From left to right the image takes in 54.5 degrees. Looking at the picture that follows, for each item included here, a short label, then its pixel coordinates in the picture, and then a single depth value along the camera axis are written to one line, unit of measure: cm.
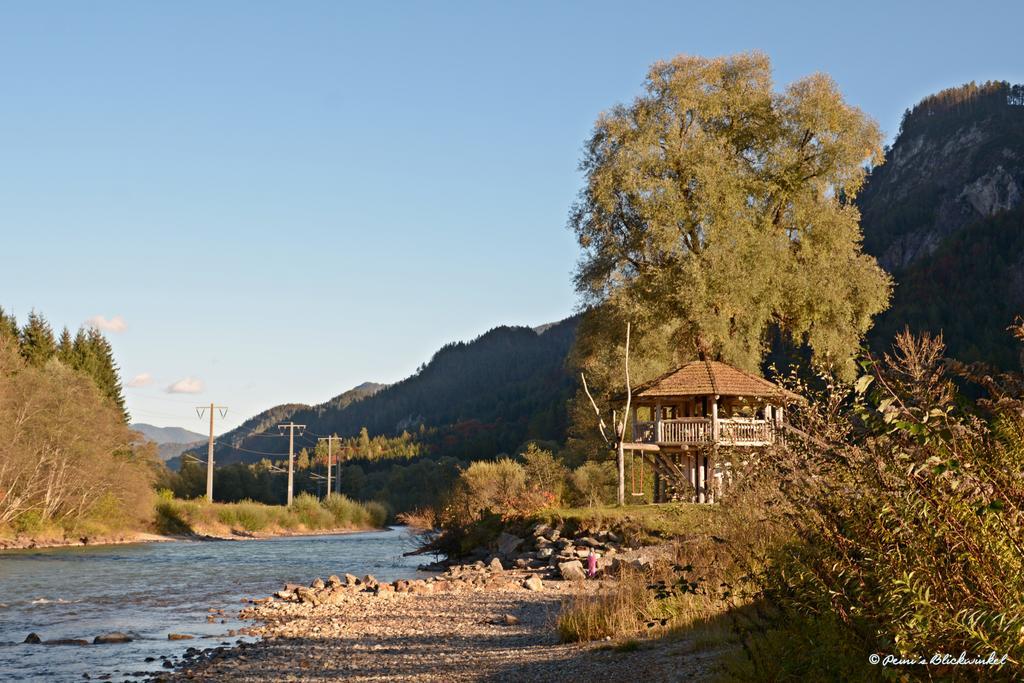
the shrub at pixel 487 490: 3647
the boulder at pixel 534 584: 2227
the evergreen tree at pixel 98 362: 7128
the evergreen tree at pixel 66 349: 7029
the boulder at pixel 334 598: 2235
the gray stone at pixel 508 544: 3000
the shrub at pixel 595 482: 3773
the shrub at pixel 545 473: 3676
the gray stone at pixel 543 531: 2920
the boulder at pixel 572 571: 2358
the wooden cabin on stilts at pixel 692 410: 3209
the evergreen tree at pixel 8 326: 6356
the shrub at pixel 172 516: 6675
